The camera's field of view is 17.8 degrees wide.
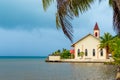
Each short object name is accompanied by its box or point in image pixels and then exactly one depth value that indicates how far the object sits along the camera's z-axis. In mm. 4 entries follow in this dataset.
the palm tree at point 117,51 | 30691
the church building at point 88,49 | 72875
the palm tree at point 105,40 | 68125
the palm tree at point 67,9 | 8938
